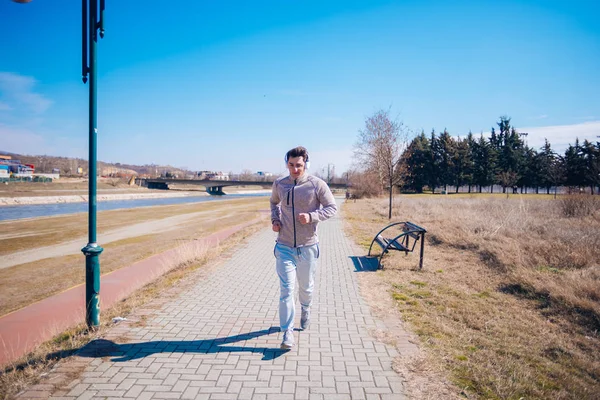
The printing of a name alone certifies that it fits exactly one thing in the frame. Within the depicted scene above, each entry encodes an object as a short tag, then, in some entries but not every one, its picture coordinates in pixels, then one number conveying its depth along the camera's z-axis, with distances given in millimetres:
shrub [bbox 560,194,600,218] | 14648
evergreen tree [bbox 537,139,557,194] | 53250
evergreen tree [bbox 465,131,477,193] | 57438
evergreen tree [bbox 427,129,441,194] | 58869
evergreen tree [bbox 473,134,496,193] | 57094
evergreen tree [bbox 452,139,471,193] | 56941
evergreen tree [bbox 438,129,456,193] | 57500
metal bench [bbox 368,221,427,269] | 7199
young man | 3549
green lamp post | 3793
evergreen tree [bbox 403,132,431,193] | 58031
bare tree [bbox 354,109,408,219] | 18016
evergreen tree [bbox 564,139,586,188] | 49281
